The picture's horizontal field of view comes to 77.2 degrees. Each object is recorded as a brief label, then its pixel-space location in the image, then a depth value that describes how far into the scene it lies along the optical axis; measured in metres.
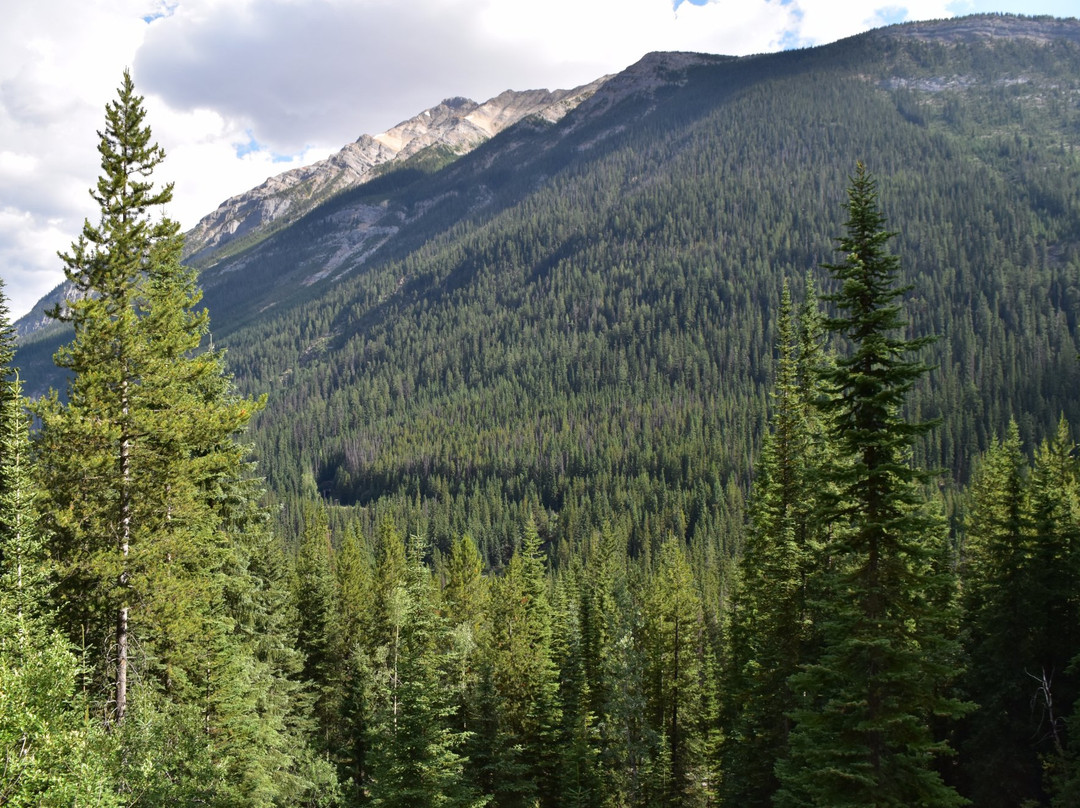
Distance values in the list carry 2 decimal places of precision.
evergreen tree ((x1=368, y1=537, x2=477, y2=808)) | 22.84
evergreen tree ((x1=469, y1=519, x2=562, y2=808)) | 30.45
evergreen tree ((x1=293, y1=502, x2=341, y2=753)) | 39.78
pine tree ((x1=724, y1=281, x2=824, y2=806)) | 21.36
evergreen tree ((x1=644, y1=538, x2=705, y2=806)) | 36.00
